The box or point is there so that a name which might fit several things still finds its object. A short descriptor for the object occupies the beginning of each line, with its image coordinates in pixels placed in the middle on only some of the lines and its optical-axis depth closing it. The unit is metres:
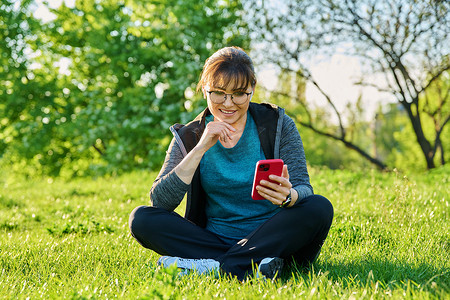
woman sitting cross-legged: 2.68
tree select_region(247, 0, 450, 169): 10.03
